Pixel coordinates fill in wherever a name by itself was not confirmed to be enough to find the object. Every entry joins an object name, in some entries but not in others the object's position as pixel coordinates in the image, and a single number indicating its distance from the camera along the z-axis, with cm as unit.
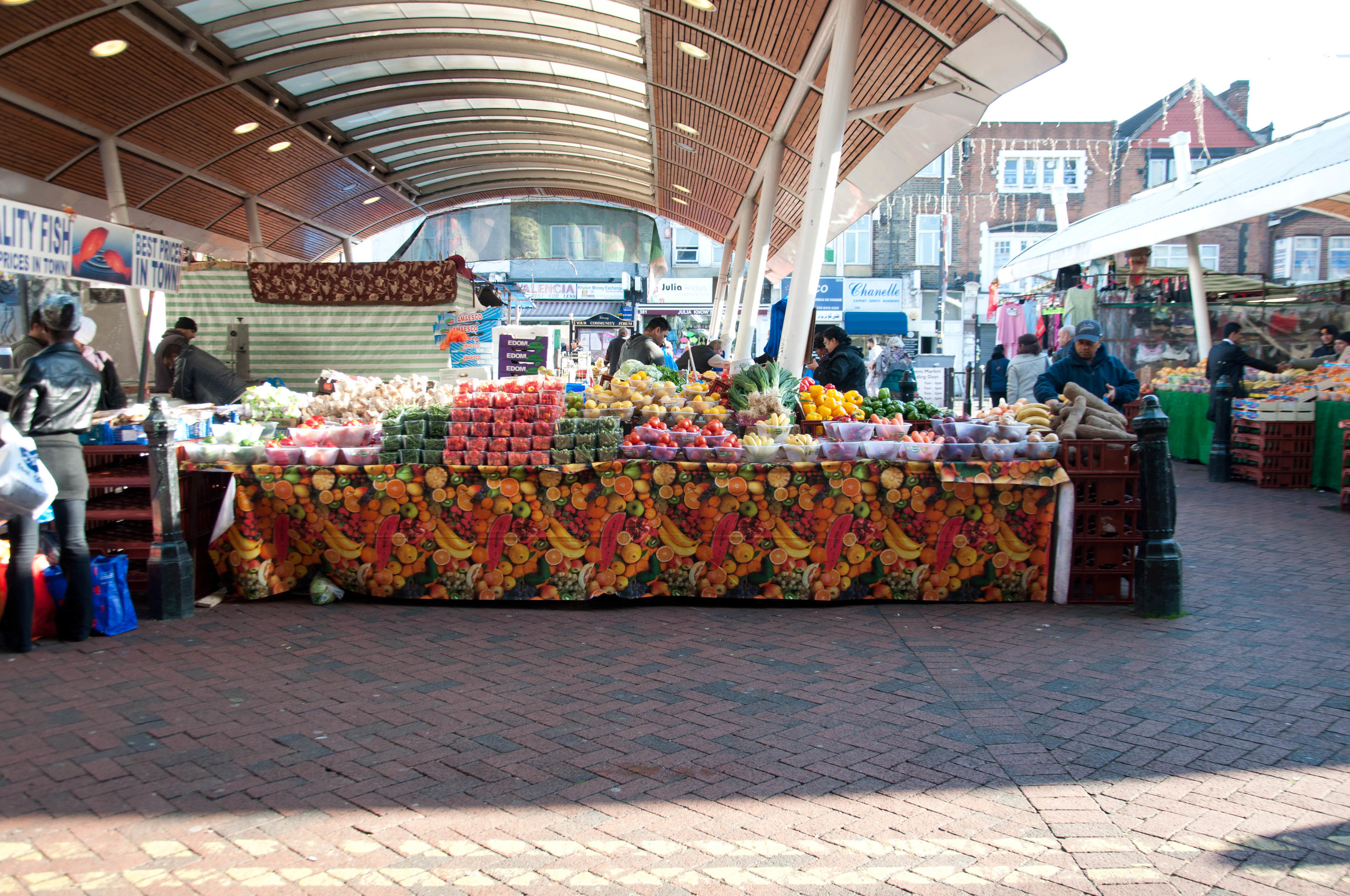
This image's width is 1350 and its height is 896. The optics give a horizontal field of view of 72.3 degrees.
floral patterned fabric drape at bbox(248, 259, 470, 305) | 1306
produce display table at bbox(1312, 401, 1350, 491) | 1069
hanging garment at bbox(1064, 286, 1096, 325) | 1947
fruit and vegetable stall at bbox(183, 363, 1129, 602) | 584
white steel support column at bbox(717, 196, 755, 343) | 1894
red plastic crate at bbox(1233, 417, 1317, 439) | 1114
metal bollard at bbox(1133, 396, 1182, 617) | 547
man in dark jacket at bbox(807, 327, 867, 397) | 911
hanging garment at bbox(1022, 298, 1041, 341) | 2627
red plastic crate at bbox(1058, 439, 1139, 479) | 579
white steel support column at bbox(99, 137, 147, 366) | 1327
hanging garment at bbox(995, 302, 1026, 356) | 2631
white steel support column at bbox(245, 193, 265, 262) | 1764
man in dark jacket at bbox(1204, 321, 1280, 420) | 1215
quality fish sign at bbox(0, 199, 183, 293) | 793
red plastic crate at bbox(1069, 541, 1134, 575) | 584
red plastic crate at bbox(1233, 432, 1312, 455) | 1120
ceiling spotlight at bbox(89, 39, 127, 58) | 1051
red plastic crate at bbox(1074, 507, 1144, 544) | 579
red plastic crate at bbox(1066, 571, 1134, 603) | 588
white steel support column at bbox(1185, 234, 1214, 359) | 1630
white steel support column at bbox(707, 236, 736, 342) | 2451
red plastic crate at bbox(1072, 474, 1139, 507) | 579
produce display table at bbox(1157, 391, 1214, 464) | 1418
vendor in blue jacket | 718
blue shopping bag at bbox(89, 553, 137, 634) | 521
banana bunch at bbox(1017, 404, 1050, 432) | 618
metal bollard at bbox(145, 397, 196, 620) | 555
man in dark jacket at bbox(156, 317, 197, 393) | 913
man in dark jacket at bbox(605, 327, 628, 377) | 1215
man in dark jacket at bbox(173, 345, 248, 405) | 875
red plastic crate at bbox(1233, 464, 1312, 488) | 1127
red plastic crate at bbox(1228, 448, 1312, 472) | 1123
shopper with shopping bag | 490
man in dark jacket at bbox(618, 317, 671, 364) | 1038
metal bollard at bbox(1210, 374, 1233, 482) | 1212
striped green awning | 1328
